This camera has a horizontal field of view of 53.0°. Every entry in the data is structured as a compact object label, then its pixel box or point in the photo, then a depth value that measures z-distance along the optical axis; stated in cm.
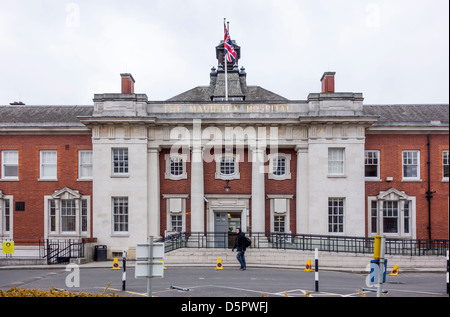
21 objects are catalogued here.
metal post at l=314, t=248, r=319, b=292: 1288
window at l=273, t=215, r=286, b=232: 2581
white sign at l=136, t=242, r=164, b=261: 819
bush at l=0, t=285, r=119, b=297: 716
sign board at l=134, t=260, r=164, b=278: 815
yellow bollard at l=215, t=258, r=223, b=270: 1898
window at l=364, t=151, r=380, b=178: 2595
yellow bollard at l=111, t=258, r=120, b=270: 1955
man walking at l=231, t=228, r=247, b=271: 1833
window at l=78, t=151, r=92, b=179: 2619
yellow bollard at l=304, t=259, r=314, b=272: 1898
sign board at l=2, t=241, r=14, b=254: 2104
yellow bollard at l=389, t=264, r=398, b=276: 1801
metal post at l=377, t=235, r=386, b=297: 662
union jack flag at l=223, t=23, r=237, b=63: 2806
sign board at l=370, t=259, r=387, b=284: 669
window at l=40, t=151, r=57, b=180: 2634
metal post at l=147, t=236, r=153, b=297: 810
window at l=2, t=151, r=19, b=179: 2644
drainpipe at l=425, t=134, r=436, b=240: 2558
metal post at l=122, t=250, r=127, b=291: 1299
